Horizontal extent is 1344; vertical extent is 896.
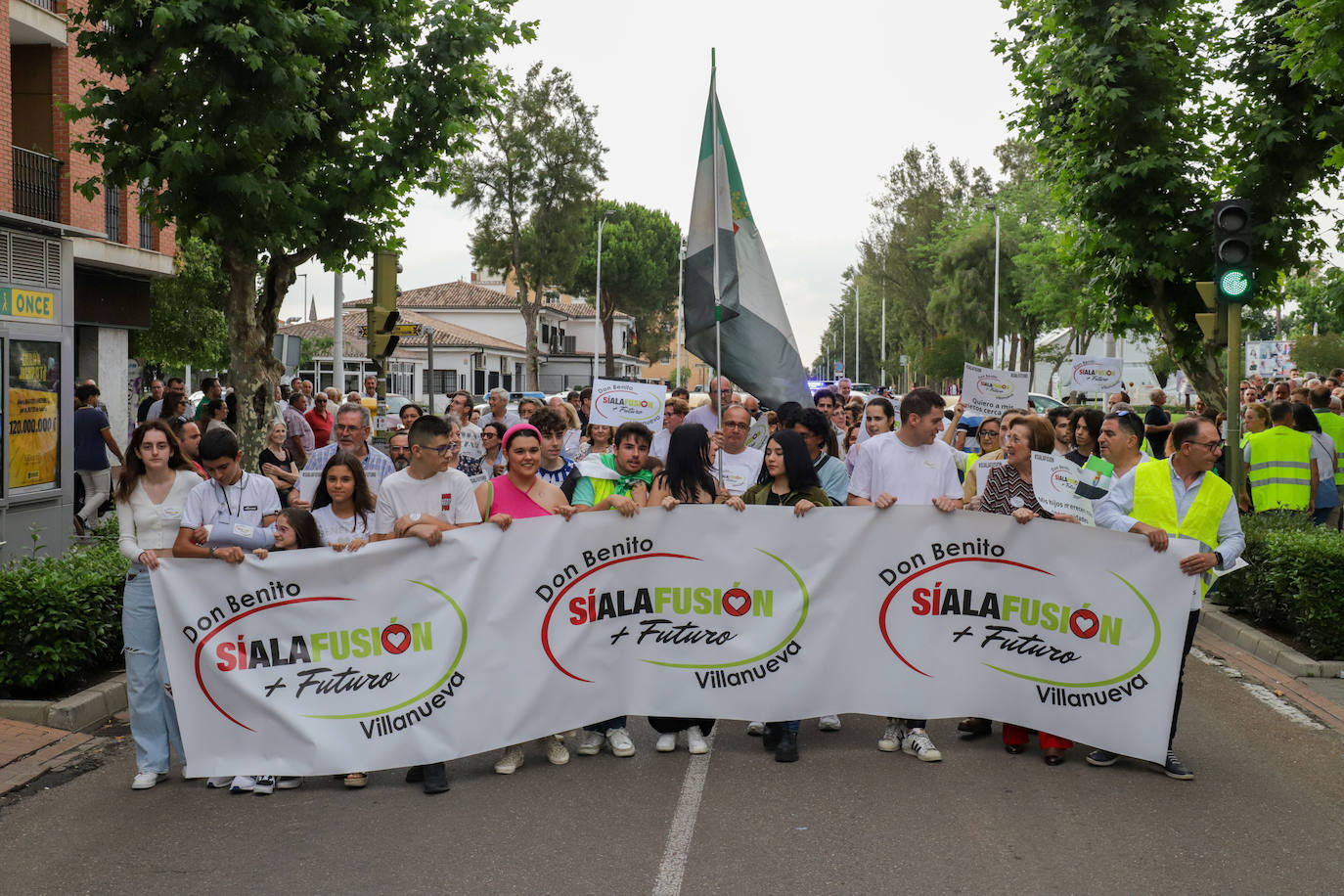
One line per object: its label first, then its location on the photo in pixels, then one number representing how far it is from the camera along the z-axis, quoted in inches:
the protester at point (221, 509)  250.5
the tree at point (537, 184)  2303.2
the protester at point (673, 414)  540.7
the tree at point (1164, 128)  638.5
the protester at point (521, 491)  270.4
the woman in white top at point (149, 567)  250.2
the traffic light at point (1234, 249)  462.3
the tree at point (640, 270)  3582.7
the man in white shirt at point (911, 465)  282.0
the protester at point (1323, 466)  507.2
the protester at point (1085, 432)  366.6
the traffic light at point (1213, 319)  485.7
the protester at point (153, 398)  792.2
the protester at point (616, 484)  273.1
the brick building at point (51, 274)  471.5
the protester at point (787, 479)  273.3
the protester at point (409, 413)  508.1
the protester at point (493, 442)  456.4
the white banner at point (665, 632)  250.2
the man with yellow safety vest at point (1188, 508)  255.8
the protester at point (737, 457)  322.7
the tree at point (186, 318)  1358.3
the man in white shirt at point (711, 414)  485.9
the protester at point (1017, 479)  271.6
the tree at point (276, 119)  524.7
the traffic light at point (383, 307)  607.5
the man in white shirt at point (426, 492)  264.2
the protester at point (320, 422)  692.1
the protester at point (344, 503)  266.1
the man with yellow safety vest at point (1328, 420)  544.1
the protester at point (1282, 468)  484.1
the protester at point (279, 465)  429.6
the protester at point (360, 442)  377.1
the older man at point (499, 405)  529.3
